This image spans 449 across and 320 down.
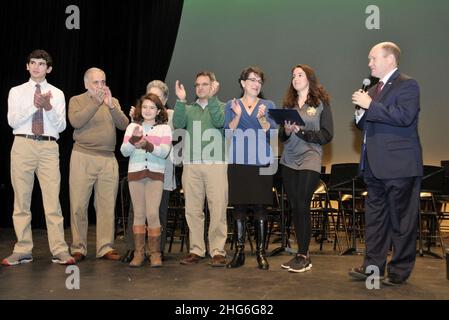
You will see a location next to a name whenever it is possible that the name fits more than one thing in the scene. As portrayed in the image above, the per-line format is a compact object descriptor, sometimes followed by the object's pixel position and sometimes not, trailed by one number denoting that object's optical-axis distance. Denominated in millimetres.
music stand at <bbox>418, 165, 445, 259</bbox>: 5657
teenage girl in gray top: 4250
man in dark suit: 3778
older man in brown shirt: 4832
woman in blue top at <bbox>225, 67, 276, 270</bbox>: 4387
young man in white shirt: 4480
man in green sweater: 4633
